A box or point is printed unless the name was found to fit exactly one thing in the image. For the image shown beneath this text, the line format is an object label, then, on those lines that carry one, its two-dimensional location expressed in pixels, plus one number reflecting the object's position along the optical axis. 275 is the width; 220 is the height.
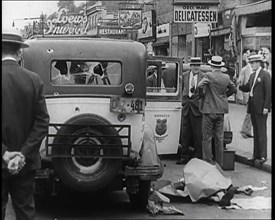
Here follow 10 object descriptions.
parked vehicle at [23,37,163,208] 6.62
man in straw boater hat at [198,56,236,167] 9.95
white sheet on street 7.64
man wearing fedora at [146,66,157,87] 10.13
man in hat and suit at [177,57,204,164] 10.80
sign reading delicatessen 14.00
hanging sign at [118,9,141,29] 21.98
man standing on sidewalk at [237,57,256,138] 14.36
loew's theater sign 23.05
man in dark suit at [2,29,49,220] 4.78
